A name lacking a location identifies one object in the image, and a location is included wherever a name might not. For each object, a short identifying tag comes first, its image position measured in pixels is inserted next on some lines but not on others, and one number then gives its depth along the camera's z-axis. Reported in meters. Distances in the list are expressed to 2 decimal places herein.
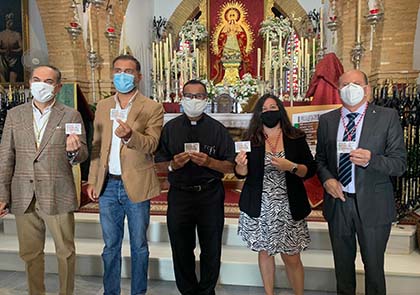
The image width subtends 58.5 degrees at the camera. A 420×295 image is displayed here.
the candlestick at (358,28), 3.94
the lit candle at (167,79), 5.26
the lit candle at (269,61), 4.92
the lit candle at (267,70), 5.09
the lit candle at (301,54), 5.35
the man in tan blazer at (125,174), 2.31
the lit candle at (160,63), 5.21
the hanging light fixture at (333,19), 5.54
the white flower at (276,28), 8.13
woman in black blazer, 2.28
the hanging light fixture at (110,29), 6.27
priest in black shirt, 2.33
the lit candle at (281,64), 4.68
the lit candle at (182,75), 5.41
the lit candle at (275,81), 5.04
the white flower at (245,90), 5.07
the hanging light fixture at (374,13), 4.64
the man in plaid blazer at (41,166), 2.28
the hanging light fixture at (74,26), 5.62
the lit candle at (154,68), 5.64
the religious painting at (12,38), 6.64
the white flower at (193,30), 8.55
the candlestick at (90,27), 5.29
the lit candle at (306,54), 5.15
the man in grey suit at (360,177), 2.02
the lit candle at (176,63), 5.85
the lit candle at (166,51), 5.35
